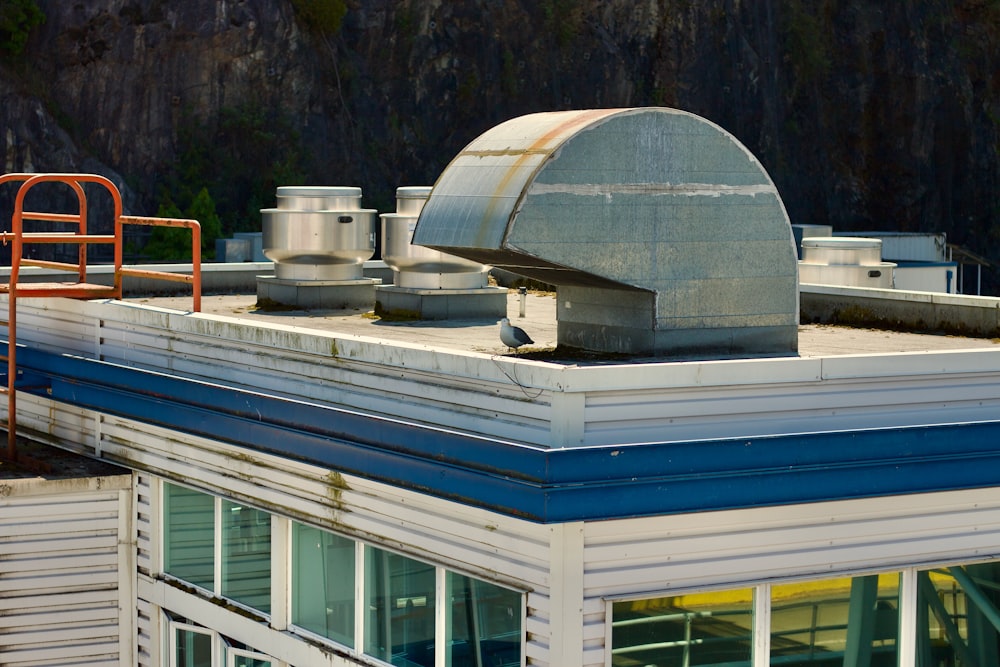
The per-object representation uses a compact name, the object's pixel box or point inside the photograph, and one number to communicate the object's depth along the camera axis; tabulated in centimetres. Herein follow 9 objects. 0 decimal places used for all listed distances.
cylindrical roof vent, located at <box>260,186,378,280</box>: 1919
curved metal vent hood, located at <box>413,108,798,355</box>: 1230
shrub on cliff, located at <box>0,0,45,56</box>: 5322
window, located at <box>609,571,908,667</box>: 1057
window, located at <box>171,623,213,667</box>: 1404
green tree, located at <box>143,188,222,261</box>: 4744
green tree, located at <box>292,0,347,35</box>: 5934
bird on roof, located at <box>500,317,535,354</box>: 1330
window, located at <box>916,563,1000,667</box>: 1152
